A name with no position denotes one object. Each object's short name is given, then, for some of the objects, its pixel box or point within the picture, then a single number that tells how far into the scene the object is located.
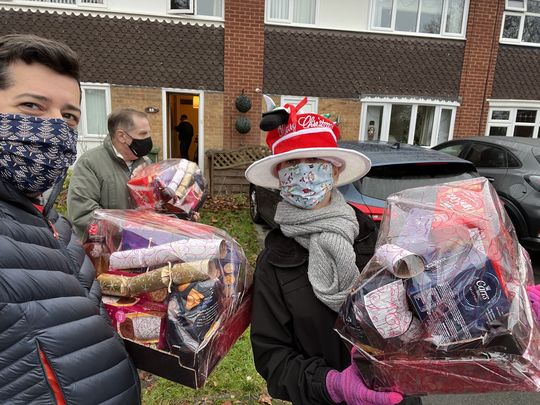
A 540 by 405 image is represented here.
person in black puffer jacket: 0.93
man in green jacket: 2.74
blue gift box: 0.97
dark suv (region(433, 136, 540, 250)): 5.60
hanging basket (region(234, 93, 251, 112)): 9.89
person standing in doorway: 12.30
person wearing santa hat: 1.36
